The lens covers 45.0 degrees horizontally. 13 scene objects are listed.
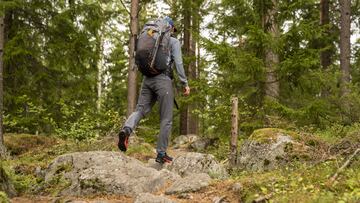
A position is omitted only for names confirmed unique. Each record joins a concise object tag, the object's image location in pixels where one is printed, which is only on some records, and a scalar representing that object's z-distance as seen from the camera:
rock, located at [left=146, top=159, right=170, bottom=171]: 7.02
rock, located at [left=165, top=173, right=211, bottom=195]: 5.55
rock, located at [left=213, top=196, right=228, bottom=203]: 5.09
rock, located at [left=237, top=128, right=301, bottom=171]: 6.95
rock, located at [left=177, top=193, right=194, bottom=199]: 5.36
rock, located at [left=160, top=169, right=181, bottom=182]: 6.12
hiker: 6.58
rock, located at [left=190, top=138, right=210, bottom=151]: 13.24
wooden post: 7.84
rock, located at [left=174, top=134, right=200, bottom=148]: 16.09
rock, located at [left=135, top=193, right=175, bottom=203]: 4.80
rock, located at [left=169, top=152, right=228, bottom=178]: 6.86
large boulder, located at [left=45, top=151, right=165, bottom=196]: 5.66
